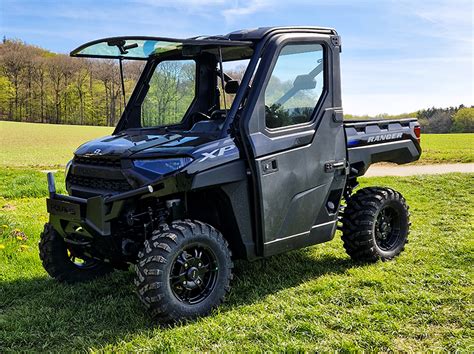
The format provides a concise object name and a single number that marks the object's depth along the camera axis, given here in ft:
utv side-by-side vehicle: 14.08
